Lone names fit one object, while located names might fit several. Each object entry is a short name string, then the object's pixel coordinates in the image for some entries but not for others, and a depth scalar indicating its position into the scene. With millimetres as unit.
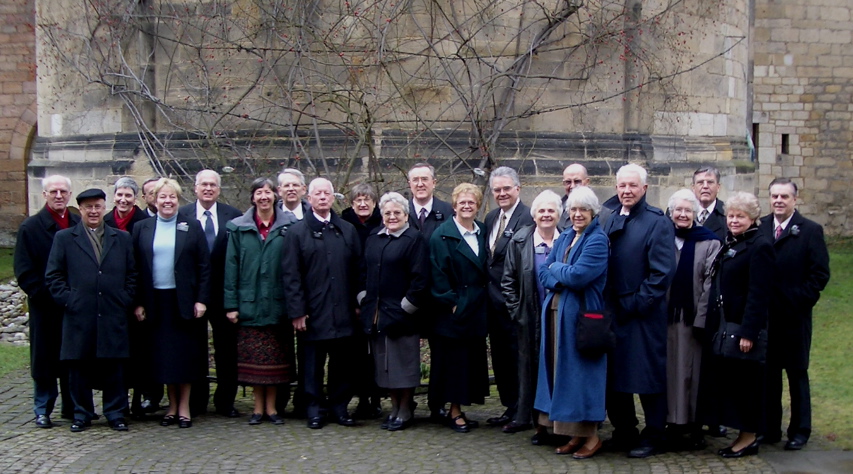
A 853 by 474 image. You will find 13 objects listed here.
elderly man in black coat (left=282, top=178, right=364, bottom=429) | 6984
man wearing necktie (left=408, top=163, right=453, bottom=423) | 7270
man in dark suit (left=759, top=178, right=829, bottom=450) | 6336
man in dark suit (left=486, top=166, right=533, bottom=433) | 6914
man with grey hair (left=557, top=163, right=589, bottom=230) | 7230
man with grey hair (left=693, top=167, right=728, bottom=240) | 7305
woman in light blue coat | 6004
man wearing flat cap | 6887
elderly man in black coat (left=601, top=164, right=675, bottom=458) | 6043
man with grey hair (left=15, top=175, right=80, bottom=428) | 7094
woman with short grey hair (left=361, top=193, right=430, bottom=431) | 6867
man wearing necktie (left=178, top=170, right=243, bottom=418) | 7328
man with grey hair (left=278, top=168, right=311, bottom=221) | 7410
